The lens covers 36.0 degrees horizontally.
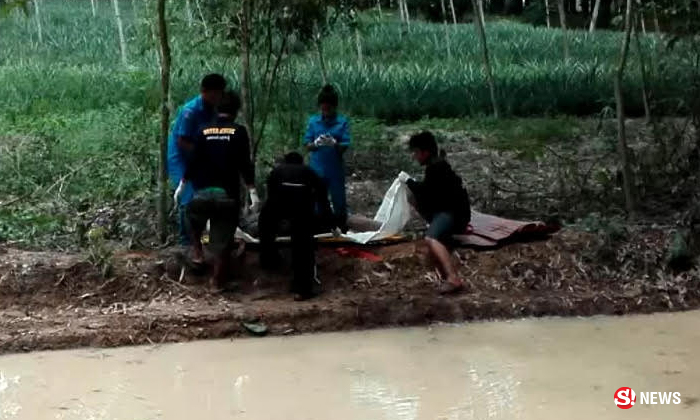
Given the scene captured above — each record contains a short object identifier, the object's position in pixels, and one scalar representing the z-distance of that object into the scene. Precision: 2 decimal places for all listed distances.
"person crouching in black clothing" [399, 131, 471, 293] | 7.49
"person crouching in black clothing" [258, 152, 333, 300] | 7.27
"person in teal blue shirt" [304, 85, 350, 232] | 8.09
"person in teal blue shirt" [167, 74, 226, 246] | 7.25
